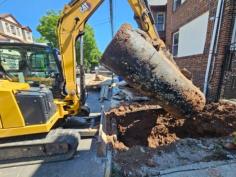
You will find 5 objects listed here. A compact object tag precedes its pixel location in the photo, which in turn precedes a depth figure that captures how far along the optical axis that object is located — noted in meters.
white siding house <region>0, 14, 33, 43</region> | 28.09
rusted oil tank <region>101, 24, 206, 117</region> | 2.91
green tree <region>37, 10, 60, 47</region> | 27.31
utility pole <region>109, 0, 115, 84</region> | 6.10
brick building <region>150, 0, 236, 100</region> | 4.78
